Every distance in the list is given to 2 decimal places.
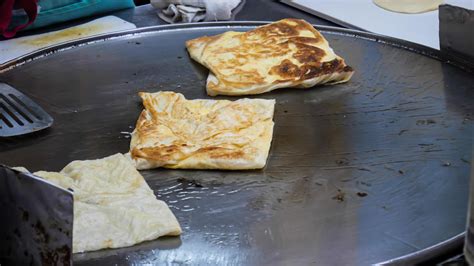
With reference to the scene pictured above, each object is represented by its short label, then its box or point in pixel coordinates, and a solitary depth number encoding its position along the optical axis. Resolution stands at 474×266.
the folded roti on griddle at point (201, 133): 1.38
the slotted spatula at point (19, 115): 1.53
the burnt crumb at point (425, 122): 1.53
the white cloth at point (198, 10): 2.68
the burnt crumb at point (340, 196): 1.25
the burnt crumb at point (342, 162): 1.38
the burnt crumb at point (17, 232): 0.94
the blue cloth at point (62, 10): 2.65
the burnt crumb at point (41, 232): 0.89
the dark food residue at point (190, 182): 1.33
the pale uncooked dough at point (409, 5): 2.81
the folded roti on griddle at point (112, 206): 1.14
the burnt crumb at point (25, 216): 0.91
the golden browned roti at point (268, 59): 1.73
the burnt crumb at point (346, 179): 1.31
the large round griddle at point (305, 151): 1.13
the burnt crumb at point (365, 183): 1.30
